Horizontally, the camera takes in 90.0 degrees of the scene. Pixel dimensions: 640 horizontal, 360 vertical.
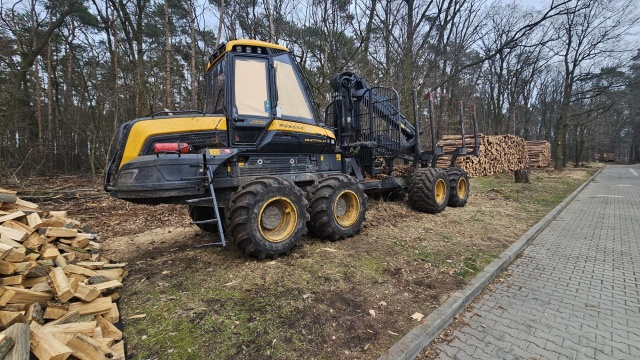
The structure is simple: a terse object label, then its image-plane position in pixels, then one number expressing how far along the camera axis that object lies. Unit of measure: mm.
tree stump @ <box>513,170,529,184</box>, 14156
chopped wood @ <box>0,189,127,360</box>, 2084
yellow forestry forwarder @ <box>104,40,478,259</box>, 3904
